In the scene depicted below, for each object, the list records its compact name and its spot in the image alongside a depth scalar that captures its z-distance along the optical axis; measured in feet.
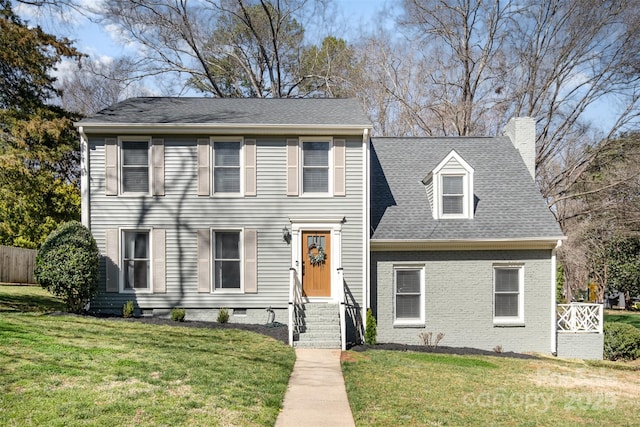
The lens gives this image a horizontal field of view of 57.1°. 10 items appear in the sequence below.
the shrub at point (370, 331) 48.83
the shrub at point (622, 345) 55.11
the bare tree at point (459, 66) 92.22
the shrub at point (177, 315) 50.44
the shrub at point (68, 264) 47.70
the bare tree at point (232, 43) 93.86
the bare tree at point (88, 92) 113.39
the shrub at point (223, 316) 50.67
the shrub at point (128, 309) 50.26
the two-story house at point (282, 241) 51.57
